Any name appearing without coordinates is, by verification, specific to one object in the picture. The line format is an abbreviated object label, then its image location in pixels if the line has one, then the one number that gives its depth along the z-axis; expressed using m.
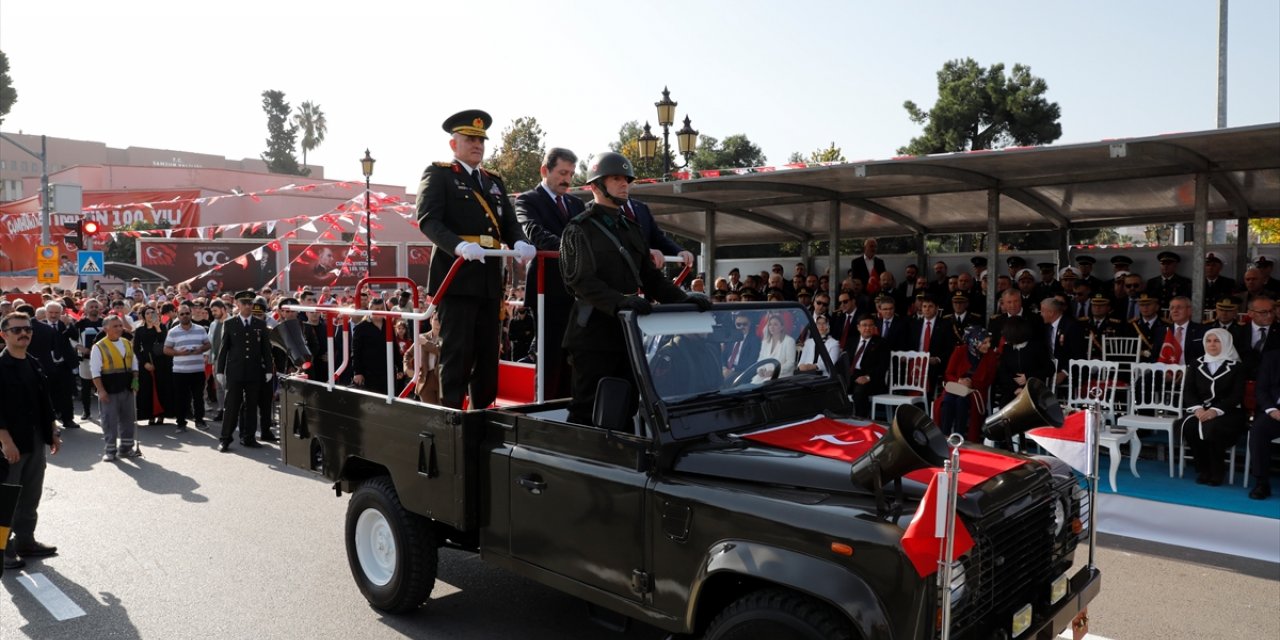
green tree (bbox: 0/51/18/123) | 75.69
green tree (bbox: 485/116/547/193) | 35.94
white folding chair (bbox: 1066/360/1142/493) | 7.61
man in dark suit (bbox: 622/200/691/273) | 5.31
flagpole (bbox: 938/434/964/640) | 2.58
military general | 4.89
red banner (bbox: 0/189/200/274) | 34.41
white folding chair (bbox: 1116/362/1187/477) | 8.07
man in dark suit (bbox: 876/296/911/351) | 10.43
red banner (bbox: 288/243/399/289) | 24.12
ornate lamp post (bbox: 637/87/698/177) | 14.95
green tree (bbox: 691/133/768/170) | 44.41
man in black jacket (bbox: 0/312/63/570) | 6.14
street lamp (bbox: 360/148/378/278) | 23.00
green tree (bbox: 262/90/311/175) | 90.31
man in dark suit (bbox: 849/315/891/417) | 10.14
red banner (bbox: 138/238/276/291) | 25.20
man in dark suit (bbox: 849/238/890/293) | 14.58
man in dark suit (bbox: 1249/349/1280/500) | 7.16
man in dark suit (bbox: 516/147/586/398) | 5.06
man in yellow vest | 9.77
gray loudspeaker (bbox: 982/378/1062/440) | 3.81
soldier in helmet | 4.10
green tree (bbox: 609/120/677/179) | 33.66
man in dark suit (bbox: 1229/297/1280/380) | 7.84
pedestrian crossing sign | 19.94
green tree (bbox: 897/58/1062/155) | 34.72
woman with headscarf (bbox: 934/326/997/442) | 9.19
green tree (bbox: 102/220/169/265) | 43.31
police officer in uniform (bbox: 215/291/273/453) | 10.68
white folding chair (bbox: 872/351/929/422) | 9.82
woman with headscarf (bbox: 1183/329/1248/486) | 7.61
